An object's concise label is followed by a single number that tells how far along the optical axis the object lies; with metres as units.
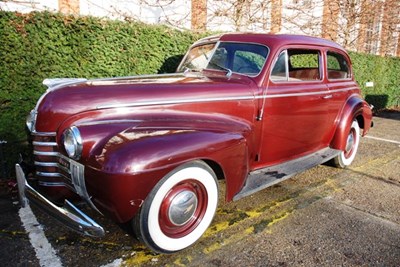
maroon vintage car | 2.29
